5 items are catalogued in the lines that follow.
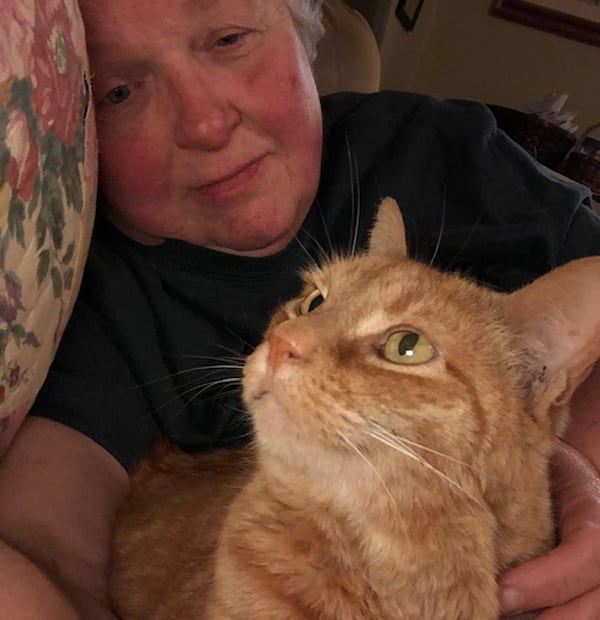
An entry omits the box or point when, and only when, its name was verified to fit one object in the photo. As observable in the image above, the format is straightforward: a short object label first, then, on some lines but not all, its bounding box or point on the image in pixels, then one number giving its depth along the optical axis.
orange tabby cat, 0.28
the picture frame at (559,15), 1.36
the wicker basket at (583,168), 1.25
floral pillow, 0.26
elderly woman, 0.36
